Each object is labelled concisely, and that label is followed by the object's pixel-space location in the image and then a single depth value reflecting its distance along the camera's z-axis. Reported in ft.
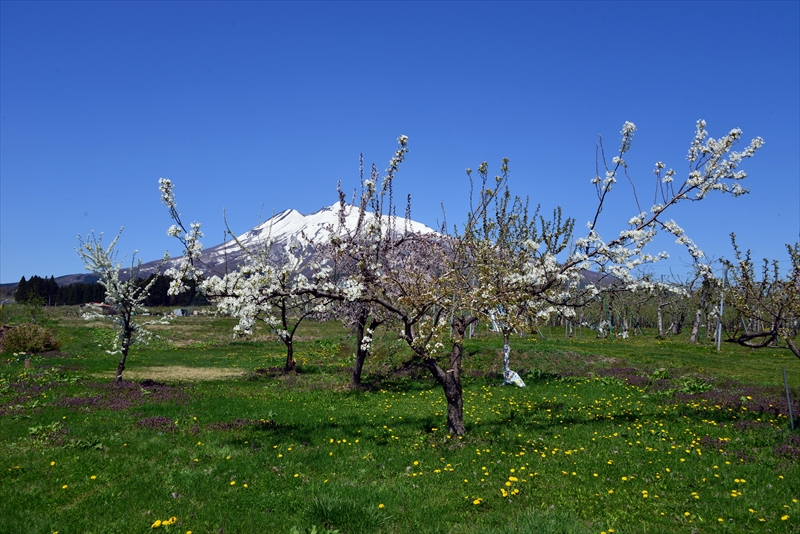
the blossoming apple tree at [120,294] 76.89
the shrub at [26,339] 121.60
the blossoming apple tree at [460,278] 37.45
